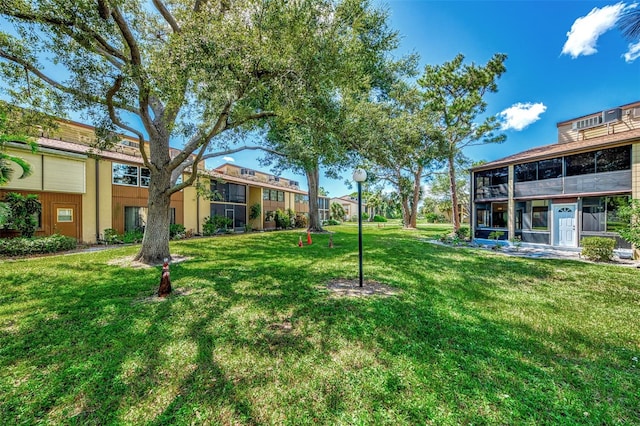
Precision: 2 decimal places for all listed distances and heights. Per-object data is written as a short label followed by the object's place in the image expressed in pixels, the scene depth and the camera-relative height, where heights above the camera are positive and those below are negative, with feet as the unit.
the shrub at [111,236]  44.06 -4.11
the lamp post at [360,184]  18.07 +2.19
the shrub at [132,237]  45.71 -4.47
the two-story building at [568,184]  36.60 +4.83
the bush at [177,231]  52.96 -4.06
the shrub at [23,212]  34.58 +0.24
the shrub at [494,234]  46.17 -4.46
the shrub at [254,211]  79.25 +0.53
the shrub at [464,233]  56.58 -4.98
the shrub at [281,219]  85.35 -2.27
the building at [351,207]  185.96 +4.31
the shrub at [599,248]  30.81 -4.76
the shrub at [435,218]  154.21 -3.91
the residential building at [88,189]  38.47 +4.35
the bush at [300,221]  94.73 -3.37
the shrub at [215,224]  61.30 -3.01
